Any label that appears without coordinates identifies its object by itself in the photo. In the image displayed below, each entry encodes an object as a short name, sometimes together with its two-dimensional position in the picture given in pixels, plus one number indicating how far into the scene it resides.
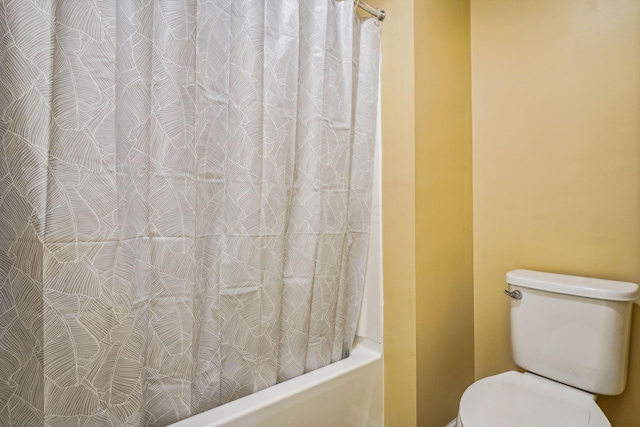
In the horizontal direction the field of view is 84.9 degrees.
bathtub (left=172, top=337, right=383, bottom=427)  1.04
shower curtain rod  1.44
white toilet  1.10
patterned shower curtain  0.74
